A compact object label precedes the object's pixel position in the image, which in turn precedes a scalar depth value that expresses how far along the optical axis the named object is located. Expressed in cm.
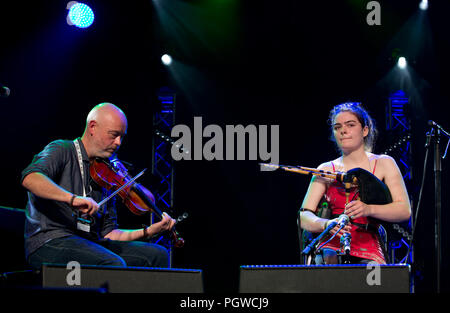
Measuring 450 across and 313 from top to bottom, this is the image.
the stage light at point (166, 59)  640
